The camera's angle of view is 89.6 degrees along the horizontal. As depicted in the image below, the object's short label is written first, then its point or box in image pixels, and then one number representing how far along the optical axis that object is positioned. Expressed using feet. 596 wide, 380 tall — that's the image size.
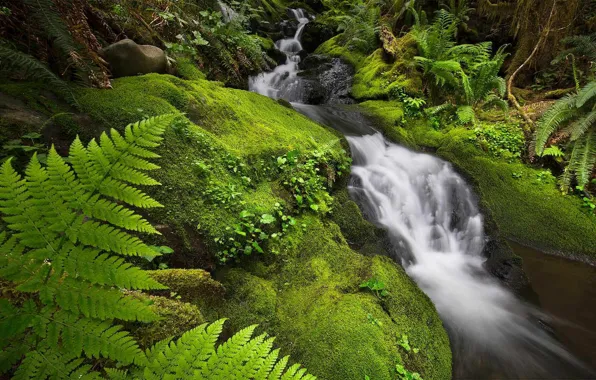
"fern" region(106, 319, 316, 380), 3.29
